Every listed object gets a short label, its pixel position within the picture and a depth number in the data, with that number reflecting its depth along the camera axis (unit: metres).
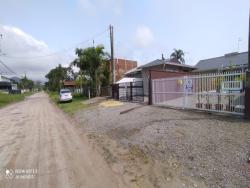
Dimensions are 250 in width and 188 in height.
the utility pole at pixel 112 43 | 17.58
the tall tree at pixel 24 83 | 83.79
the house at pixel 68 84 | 48.45
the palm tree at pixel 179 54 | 41.92
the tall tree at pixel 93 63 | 20.24
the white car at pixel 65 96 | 20.15
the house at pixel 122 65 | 37.76
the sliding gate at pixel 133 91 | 14.12
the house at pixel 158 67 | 18.93
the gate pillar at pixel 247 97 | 5.87
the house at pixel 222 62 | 19.44
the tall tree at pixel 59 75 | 50.29
